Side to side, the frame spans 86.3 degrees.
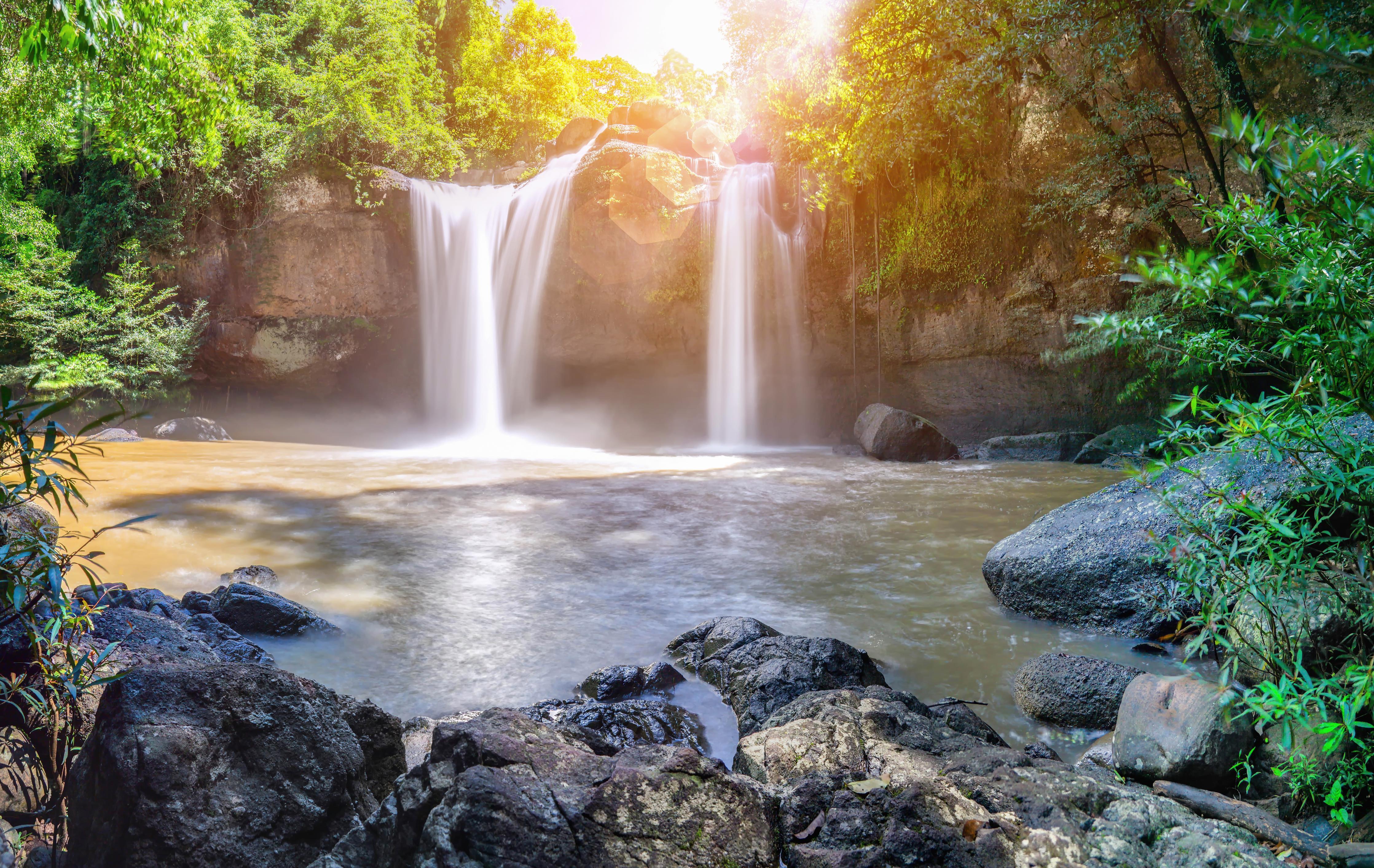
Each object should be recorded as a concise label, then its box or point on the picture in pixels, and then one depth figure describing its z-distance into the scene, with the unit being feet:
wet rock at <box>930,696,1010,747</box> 9.38
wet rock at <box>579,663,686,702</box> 12.02
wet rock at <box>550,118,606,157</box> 72.08
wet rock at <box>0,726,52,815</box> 5.72
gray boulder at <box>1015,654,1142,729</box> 10.62
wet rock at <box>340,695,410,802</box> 7.22
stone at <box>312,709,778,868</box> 5.16
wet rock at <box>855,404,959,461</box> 42.78
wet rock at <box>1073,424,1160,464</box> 39.70
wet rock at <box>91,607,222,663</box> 9.78
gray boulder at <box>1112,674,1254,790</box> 8.11
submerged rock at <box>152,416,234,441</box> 54.24
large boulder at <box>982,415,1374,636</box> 13.91
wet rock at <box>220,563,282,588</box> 17.57
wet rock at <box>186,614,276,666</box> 12.12
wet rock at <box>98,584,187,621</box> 13.03
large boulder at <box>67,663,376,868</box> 5.45
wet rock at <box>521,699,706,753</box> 10.49
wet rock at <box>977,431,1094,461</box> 42.09
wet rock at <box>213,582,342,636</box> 14.32
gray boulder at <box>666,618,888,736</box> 10.96
